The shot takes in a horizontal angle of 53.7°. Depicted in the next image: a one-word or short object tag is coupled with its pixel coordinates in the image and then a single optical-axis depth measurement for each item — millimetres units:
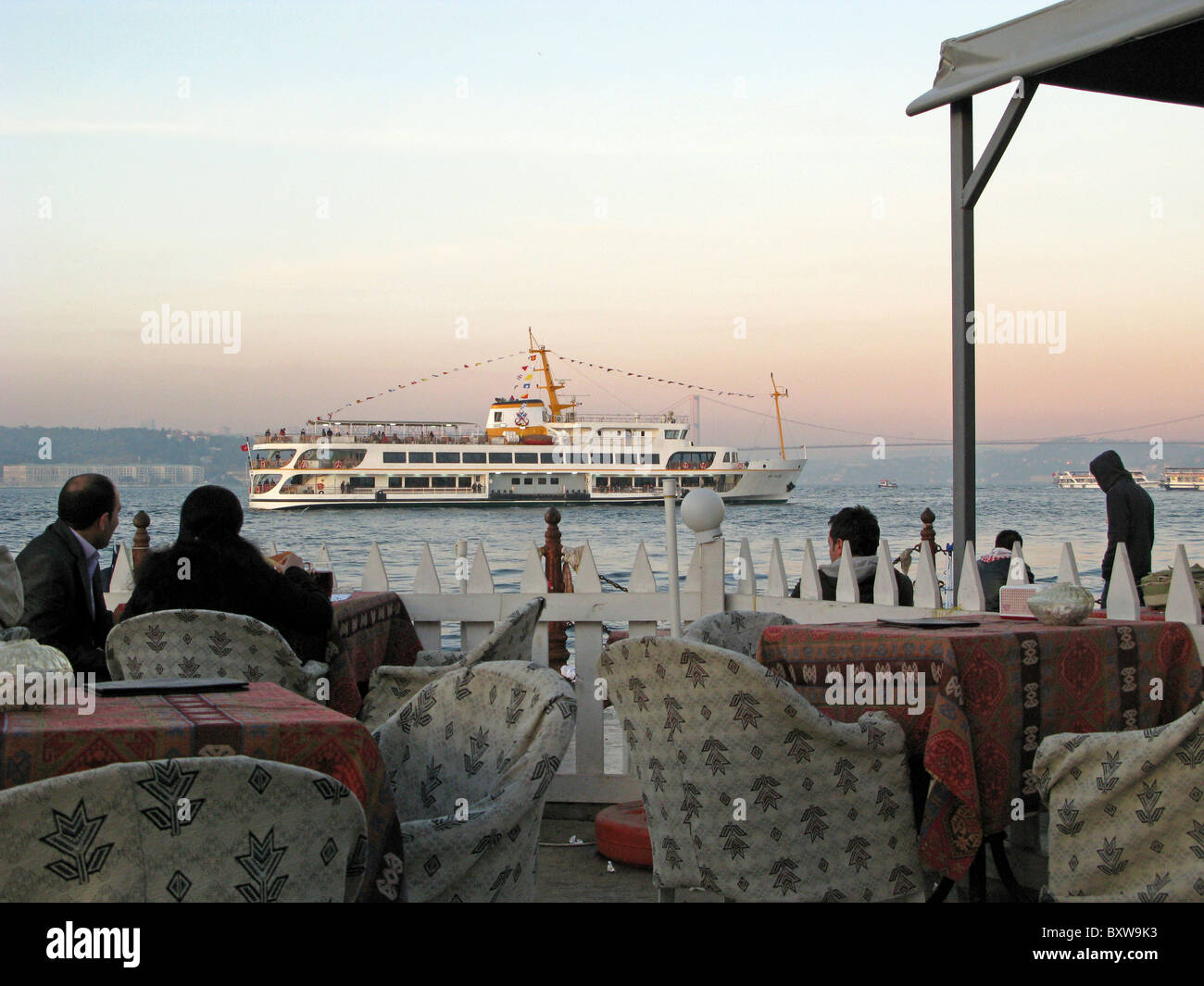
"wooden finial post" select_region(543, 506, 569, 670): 4844
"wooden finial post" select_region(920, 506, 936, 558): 8413
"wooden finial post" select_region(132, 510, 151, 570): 6629
